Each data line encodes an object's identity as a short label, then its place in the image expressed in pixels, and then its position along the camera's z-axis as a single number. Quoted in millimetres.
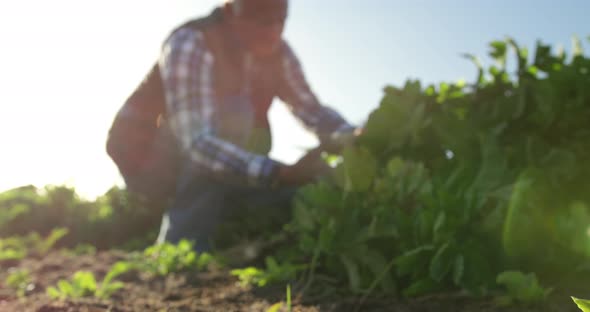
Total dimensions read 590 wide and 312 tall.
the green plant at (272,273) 1916
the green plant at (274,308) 1366
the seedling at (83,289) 2088
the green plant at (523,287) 1270
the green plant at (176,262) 2850
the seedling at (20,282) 2625
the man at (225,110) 3348
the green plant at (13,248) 3759
